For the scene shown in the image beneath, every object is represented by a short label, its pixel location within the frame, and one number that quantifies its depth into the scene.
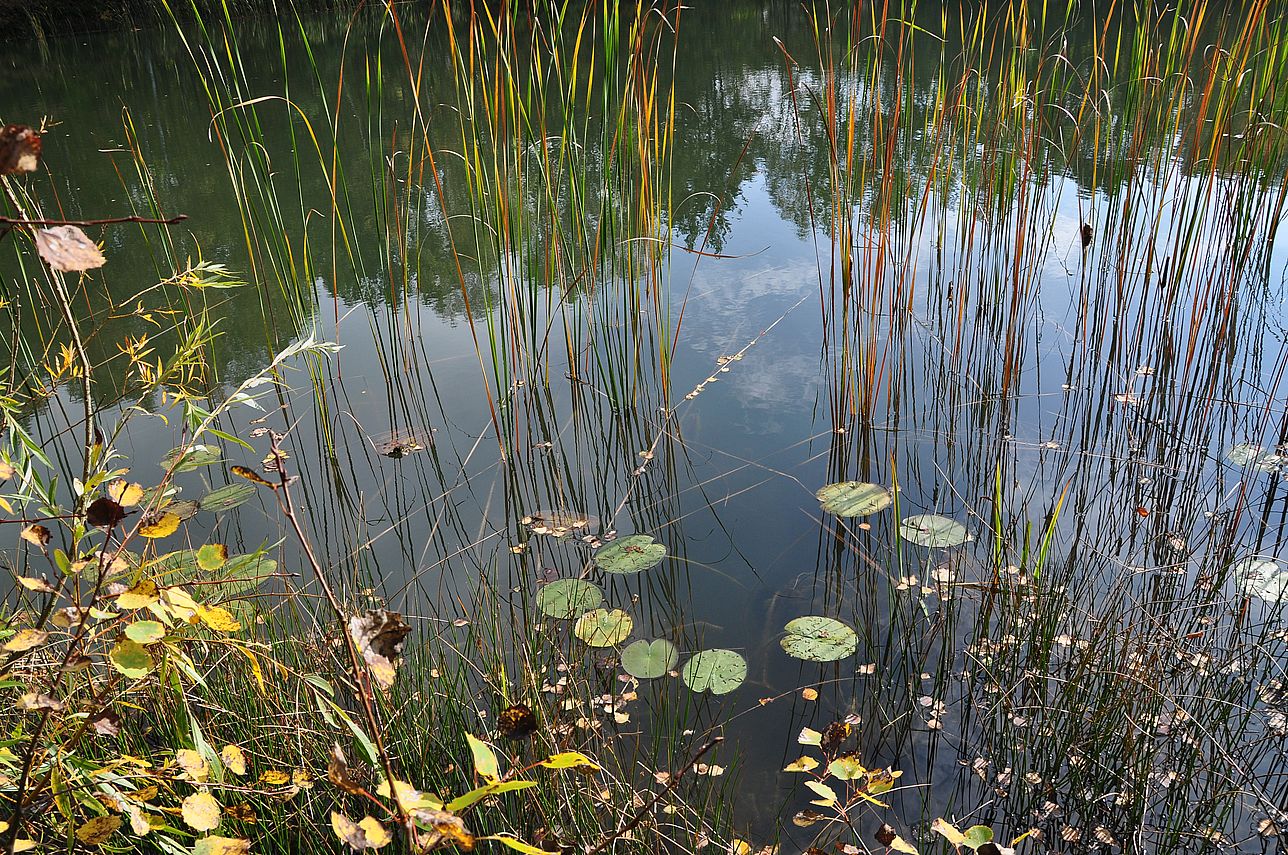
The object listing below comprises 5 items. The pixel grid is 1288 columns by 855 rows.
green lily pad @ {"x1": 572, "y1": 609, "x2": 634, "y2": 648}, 1.62
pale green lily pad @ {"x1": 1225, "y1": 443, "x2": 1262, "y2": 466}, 1.98
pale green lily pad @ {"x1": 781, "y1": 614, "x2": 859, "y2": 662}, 1.59
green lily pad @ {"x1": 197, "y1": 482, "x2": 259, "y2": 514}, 2.06
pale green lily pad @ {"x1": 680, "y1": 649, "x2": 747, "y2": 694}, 1.54
